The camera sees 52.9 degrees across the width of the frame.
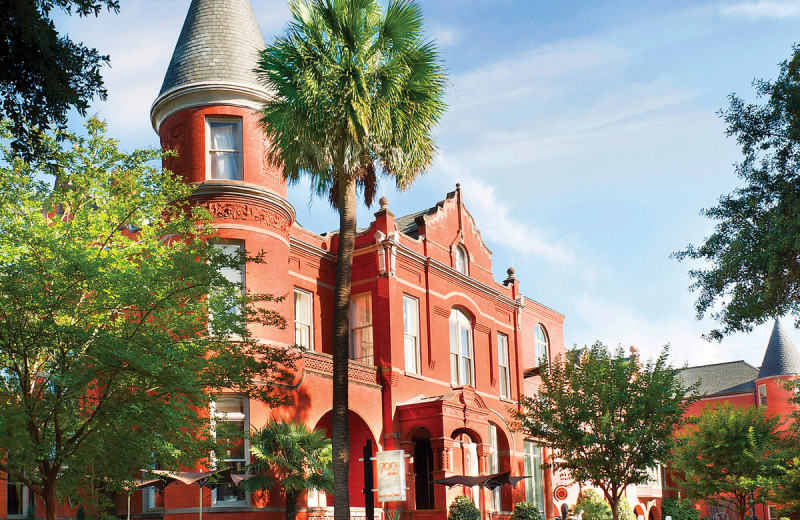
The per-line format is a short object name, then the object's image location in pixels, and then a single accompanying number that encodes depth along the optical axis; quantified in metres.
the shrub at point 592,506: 39.12
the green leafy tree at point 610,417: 27.05
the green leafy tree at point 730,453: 38.47
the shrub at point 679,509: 54.38
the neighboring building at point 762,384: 65.12
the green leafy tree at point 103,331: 14.20
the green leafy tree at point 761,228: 18.08
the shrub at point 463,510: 27.58
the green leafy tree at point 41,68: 9.76
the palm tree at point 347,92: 19.50
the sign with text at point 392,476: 14.34
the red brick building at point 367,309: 24.84
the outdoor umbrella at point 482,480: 27.53
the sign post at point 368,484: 14.51
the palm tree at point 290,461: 21.58
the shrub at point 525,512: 31.77
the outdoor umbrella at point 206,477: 19.44
